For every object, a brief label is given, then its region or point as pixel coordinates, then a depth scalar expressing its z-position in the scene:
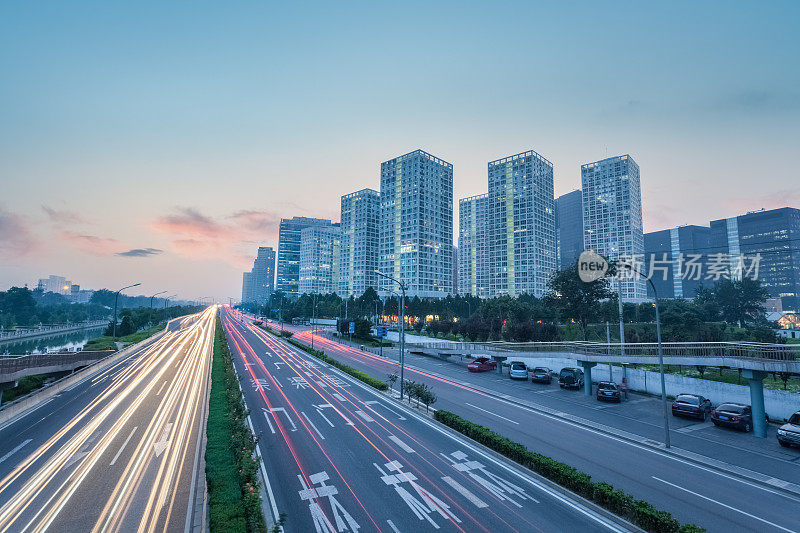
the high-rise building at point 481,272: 186.38
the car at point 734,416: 22.81
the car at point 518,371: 40.03
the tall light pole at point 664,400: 19.35
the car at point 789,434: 19.77
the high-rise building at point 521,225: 163.75
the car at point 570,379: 35.25
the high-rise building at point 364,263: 191.50
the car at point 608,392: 30.16
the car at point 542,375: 37.97
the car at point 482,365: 45.41
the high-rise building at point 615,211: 170.62
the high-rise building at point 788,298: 191.70
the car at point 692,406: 25.25
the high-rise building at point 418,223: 161.50
